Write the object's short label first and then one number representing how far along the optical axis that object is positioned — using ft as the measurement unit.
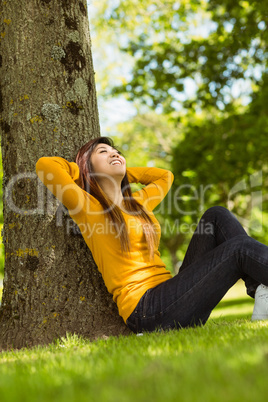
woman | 10.98
